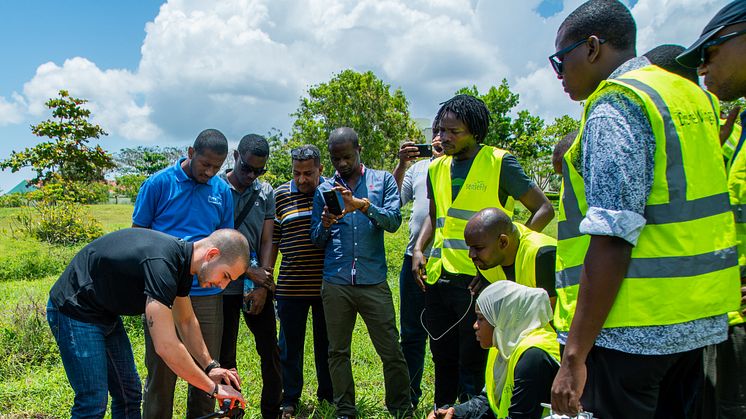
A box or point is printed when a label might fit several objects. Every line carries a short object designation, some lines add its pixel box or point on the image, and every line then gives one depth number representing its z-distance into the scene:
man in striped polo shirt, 3.95
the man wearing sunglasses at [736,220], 1.75
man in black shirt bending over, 2.55
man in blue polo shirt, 3.45
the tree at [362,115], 23.58
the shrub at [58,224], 12.67
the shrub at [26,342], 4.91
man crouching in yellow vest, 2.72
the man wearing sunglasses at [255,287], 3.80
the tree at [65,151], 16.50
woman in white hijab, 2.29
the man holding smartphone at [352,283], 3.68
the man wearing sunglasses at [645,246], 1.51
